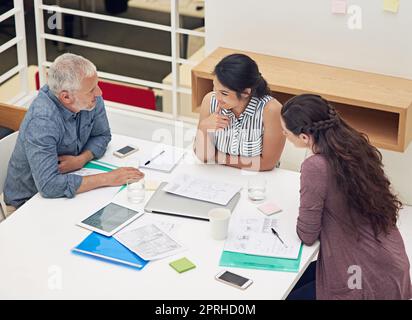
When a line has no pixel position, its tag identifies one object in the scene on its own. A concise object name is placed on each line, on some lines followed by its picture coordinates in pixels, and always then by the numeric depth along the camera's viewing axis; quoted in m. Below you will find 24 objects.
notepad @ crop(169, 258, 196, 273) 2.94
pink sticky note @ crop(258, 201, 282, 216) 3.30
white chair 3.68
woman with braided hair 2.98
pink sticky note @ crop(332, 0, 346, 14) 4.30
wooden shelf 4.07
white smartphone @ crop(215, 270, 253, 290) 2.86
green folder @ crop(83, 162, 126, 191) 3.60
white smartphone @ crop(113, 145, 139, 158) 3.72
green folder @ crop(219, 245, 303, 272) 2.96
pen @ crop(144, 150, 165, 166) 3.65
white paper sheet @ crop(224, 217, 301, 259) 3.05
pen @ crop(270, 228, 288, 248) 3.13
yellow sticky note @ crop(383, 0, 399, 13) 4.17
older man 3.38
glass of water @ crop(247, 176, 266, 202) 3.38
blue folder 2.98
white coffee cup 3.09
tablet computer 3.17
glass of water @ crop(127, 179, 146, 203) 3.37
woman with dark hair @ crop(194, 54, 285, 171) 3.58
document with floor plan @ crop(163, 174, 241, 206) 3.36
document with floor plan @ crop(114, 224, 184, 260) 3.03
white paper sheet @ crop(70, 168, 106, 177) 3.54
